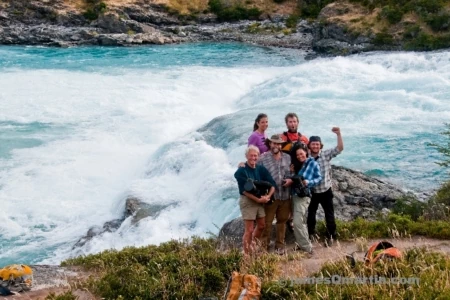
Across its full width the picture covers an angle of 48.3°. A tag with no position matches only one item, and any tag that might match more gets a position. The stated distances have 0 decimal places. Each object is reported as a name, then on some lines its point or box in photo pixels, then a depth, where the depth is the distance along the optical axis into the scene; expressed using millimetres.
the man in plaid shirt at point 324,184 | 8531
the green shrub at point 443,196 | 10961
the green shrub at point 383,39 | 35156
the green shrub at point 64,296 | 7648
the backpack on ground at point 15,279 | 8359
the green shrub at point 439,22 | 34000
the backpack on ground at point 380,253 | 7016
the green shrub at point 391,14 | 36906
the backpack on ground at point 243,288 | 6727
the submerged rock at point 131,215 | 14156
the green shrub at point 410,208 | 10398
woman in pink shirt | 8898
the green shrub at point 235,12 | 54312
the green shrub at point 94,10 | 53219
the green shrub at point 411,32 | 34438
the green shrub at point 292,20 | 50678
